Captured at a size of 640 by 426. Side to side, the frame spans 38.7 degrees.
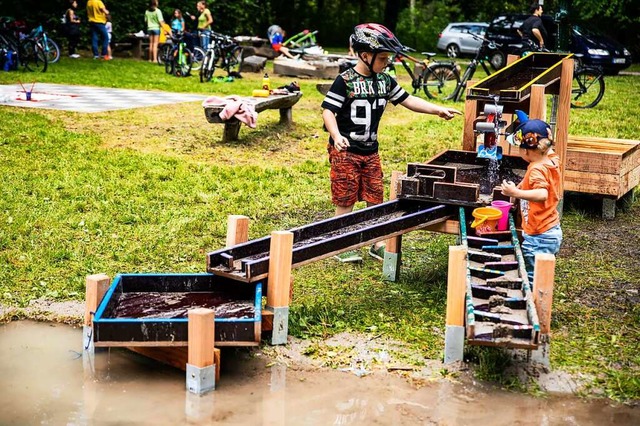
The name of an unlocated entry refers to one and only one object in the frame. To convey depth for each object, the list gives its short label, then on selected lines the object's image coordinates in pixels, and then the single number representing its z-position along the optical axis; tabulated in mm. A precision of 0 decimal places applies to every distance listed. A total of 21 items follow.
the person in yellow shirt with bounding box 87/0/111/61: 23420
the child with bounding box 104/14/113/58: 24550
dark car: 23188
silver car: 32312
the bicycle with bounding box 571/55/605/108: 15875
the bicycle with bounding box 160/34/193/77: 19964
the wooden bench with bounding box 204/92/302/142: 11477
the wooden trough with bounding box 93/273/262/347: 4656
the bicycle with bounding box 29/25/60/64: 19547
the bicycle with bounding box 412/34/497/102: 16516
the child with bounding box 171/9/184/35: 24289
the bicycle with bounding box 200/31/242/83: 18962
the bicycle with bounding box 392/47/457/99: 16969
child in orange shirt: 5422
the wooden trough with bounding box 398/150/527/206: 6039
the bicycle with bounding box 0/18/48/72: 19016
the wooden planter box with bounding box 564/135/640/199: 8578
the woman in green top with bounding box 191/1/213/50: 22255
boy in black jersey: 6453
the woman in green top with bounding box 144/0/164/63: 24438
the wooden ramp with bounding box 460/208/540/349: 4395
